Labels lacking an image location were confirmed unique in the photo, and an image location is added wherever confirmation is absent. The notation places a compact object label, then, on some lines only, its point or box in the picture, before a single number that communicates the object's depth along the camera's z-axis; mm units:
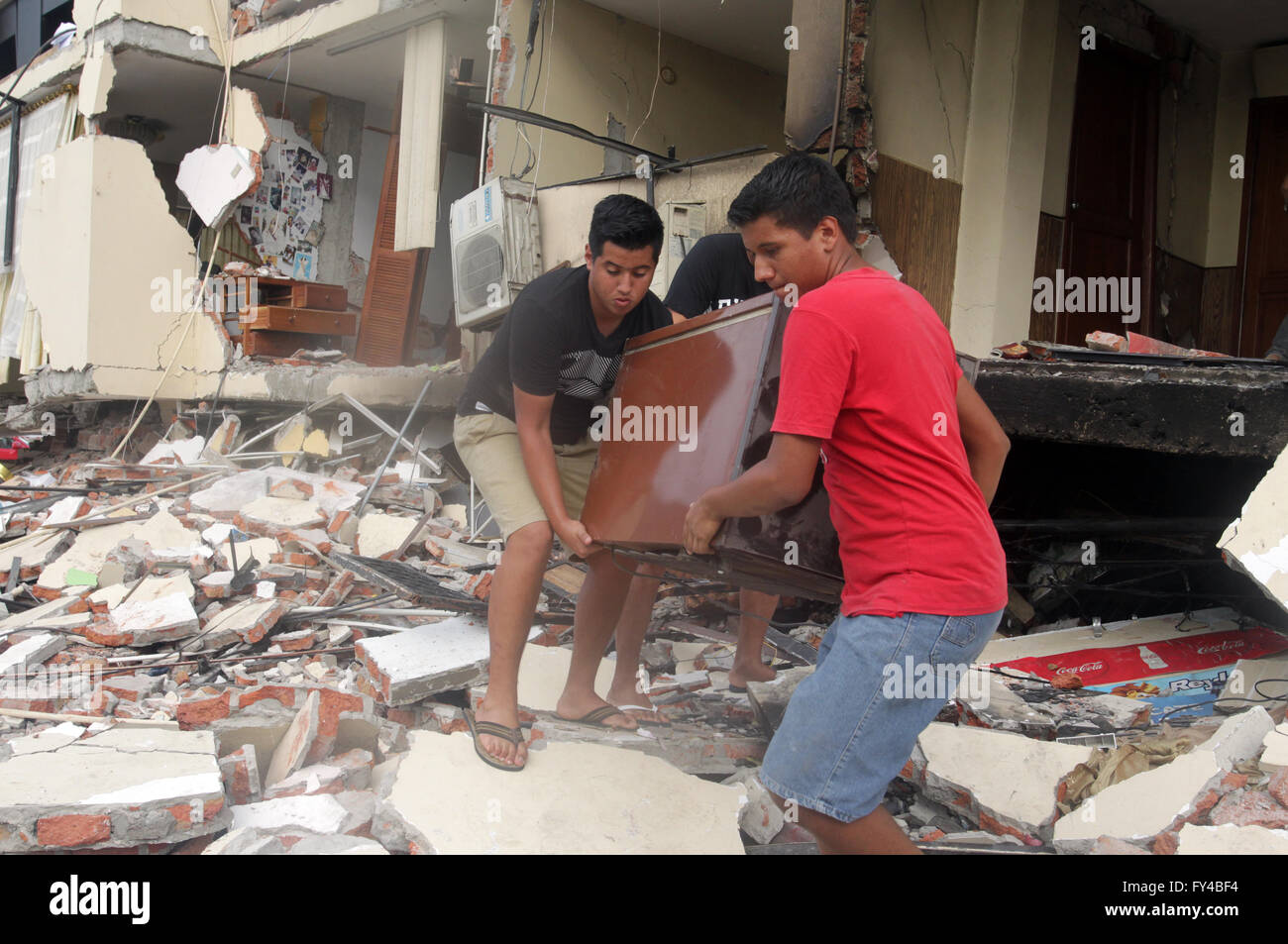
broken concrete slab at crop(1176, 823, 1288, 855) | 2355
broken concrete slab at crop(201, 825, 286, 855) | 2406
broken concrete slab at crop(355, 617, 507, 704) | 3398
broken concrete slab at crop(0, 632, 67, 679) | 4117
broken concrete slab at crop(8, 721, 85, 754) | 2871
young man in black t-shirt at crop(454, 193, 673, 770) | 2990
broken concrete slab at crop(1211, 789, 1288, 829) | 2541
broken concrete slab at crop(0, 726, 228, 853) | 2404
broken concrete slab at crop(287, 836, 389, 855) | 2420
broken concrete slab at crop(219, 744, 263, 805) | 2863
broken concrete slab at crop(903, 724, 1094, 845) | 2910
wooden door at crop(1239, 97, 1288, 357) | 7336
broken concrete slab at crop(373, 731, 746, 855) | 2578
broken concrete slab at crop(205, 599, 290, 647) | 4441
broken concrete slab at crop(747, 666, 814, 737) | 3475
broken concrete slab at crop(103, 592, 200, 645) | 4406
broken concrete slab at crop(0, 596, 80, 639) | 4660
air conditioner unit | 7371
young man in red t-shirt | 1917
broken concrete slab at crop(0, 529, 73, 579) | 5512
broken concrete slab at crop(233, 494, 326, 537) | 6031
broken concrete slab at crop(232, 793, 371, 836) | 2682
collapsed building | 2904
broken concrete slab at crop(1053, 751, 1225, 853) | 2686
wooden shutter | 9680
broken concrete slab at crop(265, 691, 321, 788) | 3016
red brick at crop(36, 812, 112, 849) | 2404
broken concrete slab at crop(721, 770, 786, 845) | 2785
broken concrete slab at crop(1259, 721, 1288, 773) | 2794
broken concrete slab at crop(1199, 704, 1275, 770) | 2879
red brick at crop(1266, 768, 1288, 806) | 2590
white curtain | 10867
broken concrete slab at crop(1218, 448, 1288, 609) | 3449
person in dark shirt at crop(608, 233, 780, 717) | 3639
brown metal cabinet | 2285
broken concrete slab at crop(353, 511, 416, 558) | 6008
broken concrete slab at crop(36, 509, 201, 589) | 5488
